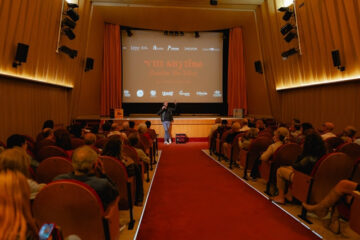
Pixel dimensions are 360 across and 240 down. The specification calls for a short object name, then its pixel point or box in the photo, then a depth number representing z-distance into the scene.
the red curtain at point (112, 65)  11.39
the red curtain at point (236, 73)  12.06
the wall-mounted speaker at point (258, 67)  10.22
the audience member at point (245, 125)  6.55
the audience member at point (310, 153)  2.94
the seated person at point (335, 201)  2.31
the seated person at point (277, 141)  3.76
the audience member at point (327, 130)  4.56
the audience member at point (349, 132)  4.46
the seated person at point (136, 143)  3.81
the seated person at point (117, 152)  2.87
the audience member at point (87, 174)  1.88
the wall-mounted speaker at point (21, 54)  5.16
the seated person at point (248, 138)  4.80
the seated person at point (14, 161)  1.23
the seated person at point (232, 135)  5.65
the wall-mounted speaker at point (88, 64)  9.34
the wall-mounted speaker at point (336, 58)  5.92
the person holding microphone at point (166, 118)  9.71
